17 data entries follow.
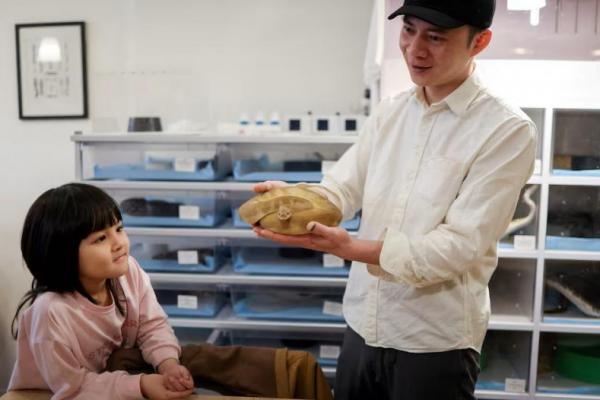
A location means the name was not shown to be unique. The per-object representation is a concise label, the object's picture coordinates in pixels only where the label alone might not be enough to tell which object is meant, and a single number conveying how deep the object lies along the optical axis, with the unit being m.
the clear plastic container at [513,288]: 1.92
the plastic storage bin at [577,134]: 1.91
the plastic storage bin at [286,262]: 2.03
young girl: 1.05
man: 0.98
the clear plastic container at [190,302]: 2.09
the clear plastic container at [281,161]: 2.02
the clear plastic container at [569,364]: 1.95
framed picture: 2.48
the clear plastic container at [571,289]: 1.94
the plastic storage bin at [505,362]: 1.96
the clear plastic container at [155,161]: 2.01
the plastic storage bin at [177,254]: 2.07
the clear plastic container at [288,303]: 2.06
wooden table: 1.00
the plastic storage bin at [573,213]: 1.91
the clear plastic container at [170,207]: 2.04
